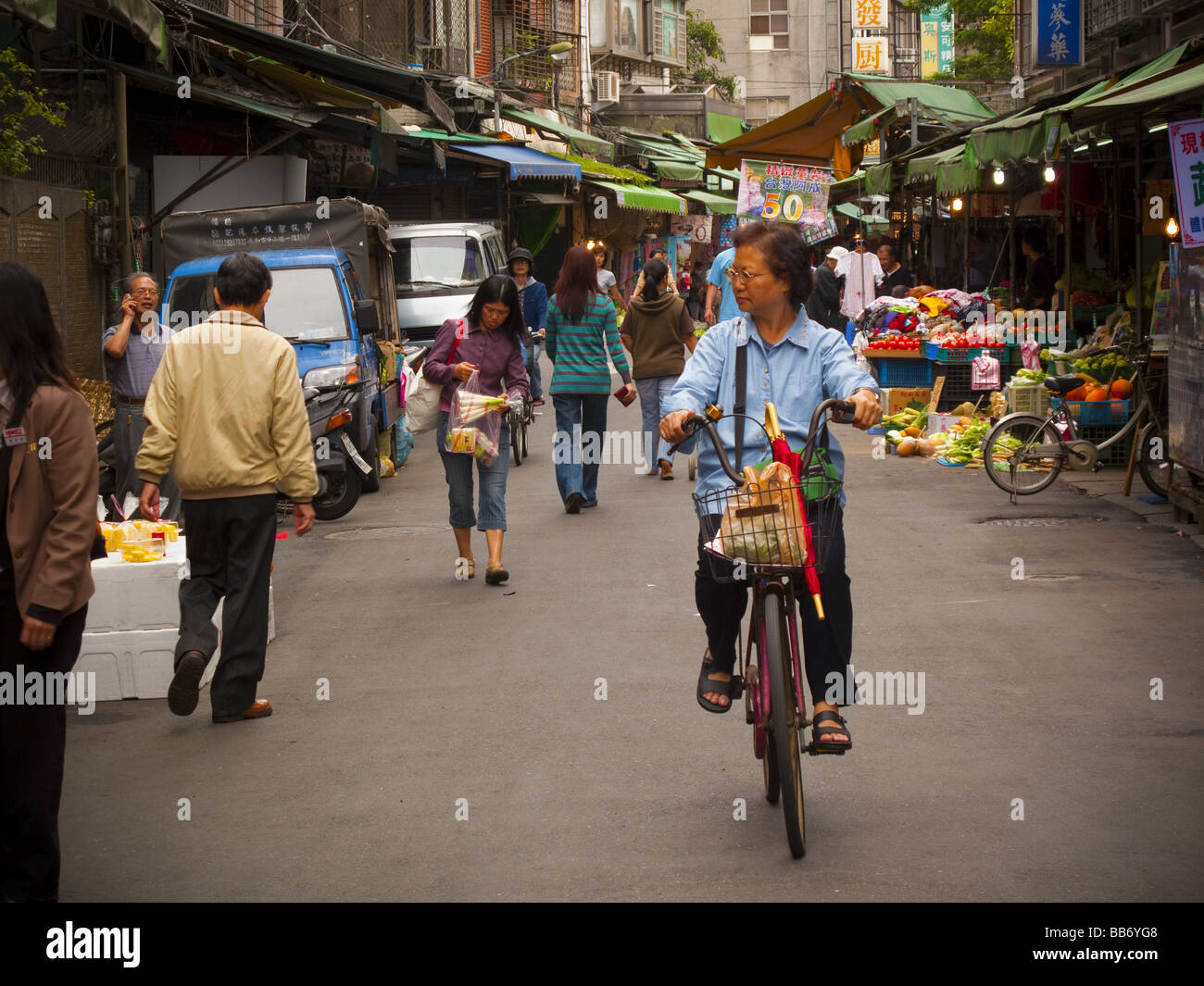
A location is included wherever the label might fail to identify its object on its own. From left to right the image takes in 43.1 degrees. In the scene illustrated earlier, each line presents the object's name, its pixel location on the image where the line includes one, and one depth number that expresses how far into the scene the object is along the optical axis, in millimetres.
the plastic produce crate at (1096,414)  13148
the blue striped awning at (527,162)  26266
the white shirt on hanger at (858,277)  20797
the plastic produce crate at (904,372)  17328
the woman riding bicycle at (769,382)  5086
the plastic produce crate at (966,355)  16250
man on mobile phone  10633
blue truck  12297
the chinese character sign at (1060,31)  19078
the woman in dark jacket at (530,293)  15844
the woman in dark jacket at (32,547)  4320
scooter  12086
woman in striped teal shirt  12102
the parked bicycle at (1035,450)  12133
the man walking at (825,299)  19141
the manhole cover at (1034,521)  11086
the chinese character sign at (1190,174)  9383
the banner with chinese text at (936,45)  47938
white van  20750
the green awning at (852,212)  36766
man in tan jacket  6496
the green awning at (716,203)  44438
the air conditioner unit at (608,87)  49344
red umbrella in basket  4621
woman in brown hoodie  13273
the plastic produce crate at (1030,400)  14016
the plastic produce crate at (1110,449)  13266
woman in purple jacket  9547
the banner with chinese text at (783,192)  21016
